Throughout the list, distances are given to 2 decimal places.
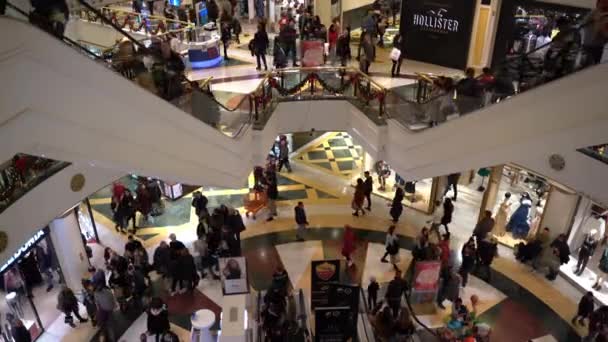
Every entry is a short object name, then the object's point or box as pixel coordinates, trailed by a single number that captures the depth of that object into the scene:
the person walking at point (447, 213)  12.42
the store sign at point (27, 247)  8.83
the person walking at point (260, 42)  15.45
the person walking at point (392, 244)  11.19
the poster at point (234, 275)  9.91
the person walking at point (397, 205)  12.77
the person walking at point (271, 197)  12.96
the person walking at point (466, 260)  10.73
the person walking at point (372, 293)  9.88
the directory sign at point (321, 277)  9.24
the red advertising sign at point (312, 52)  13.80
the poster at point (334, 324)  8.61
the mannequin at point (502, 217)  12.29
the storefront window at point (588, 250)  10.94
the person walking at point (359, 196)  12.97
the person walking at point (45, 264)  10.90
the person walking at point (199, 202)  12.55
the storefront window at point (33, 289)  9.65
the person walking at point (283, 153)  15.22
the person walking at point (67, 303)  9.58
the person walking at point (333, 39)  15.55
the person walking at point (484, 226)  11.45
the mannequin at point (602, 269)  10.88
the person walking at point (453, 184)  13.79
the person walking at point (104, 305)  9.66
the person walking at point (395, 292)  9.66
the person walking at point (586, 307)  9.41
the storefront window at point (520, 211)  12.31
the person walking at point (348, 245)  11.29
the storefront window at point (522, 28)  14.29
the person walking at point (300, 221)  12.15
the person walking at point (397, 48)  15.12
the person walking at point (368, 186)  13.14
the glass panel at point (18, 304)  9.17
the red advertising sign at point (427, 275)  9.95
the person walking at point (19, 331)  8.96
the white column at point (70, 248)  10.31
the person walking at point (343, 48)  14.74
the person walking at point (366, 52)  14.71
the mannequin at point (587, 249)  10.95
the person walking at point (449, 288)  10.20
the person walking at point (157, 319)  9.10
